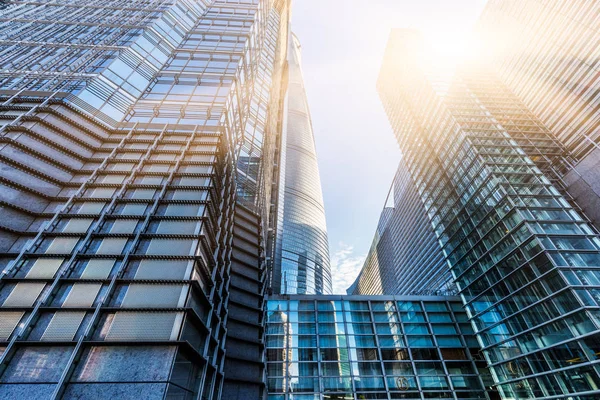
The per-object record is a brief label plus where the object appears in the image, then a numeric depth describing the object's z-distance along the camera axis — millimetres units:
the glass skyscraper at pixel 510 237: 23172
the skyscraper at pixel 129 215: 10164
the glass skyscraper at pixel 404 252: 73000
